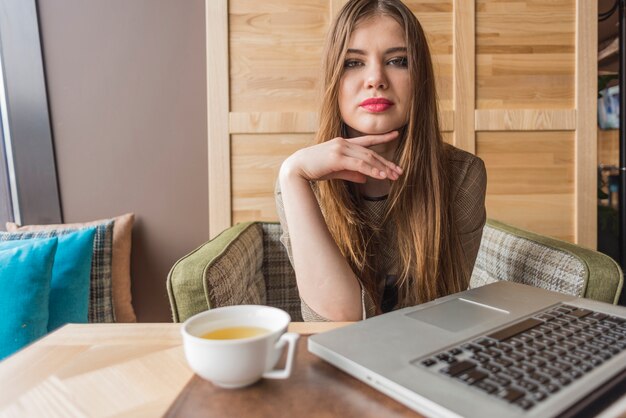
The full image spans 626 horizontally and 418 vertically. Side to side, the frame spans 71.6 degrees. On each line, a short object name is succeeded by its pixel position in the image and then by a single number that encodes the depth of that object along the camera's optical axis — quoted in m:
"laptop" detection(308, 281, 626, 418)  0.38
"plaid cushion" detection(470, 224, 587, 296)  0.96
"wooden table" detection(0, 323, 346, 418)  0.43
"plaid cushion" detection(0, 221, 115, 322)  1.51
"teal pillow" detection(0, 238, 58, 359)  1.18
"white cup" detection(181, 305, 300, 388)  0.41
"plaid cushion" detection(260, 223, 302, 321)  1.54
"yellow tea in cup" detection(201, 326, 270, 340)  0.48
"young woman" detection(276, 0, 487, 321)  1.04
